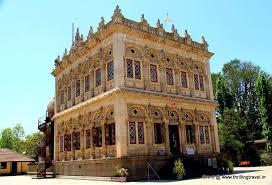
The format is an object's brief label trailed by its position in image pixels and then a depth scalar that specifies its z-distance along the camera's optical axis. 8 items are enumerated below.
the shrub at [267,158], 30.50
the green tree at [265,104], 30.25
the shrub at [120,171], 17.47
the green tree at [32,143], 62.78
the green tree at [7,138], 75.12
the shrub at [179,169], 17.61
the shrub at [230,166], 21.50
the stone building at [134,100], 19.66
